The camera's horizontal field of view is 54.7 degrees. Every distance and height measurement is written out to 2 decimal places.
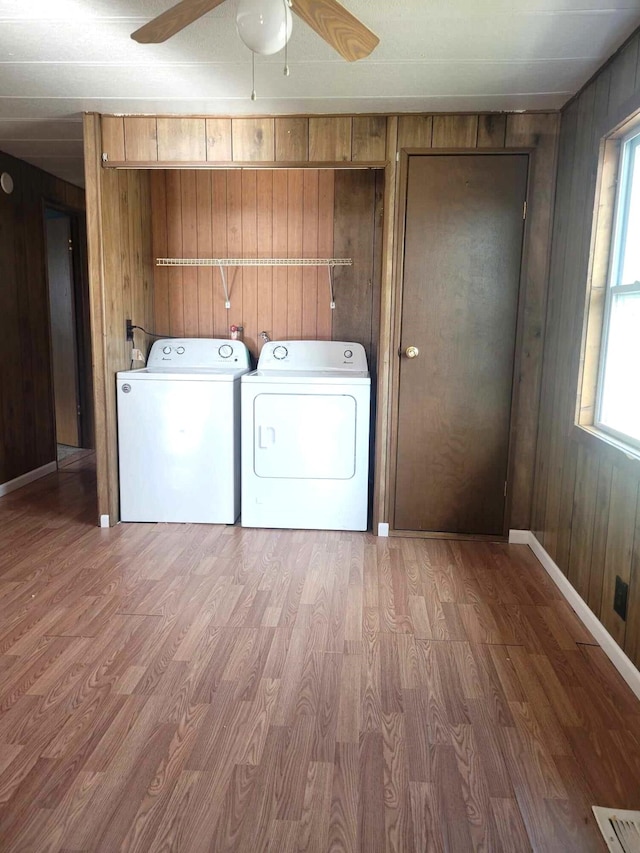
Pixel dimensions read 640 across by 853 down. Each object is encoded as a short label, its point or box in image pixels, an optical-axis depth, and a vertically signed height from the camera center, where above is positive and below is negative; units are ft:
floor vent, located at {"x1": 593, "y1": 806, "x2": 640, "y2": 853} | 4.62 -3.78
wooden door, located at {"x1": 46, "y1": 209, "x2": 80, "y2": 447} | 17.06 -0.01
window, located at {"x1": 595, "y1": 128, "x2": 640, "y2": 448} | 7.50 +0.18
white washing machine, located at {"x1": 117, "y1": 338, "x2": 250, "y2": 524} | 11.51 -2.25
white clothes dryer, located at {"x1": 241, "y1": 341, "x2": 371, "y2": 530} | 11.32 -2.27
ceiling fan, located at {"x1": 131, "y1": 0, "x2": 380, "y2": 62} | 5.47 +2.77
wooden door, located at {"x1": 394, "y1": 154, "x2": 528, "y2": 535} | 10.49 -0.14
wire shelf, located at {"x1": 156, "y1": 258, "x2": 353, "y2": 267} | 12.82 +1.31
